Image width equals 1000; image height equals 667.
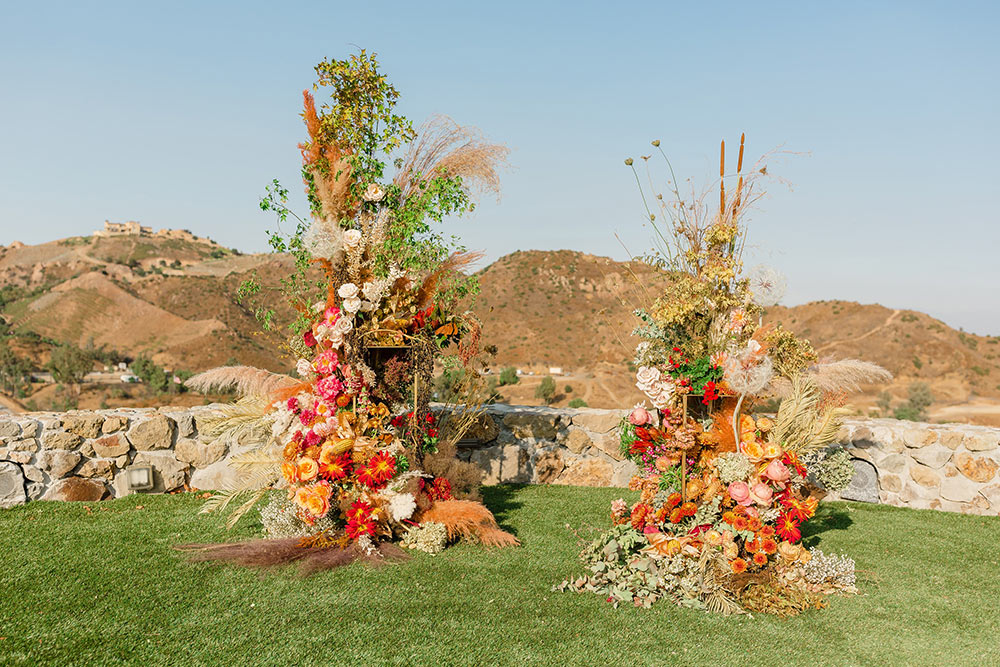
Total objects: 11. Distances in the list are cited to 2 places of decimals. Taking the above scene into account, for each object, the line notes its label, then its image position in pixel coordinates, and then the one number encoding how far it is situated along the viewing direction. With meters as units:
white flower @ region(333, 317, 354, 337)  4.76
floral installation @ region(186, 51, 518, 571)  4.68
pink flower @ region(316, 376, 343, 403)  4.75
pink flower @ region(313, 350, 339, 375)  4.80
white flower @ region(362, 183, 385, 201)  4.98
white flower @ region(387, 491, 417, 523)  4.71
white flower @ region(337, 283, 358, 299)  4.75
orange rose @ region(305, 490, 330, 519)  4.53
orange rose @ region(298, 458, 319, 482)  4.57
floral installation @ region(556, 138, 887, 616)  4.05
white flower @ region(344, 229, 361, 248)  4.73
